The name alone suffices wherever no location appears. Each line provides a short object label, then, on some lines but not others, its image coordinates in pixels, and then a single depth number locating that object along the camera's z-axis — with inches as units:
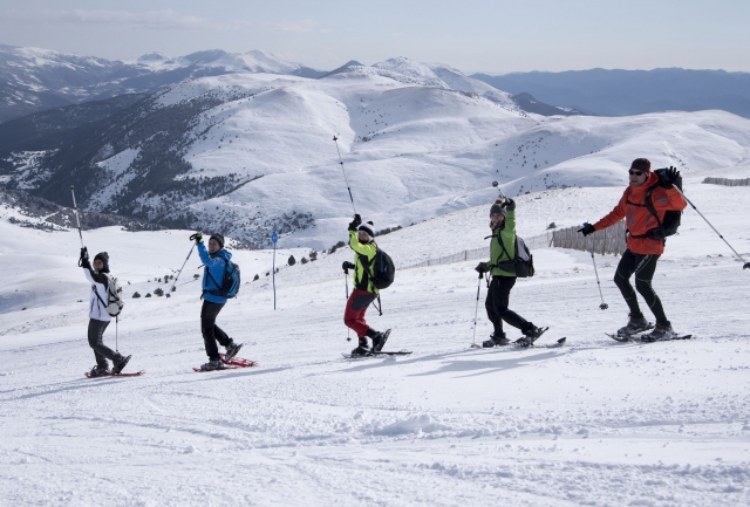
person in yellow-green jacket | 349.1
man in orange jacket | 310.5
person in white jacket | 384.2
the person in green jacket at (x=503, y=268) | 338.0
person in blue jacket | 360.8
